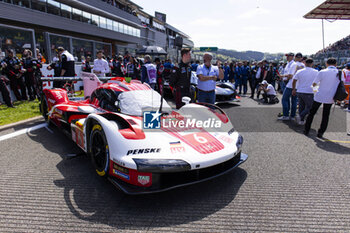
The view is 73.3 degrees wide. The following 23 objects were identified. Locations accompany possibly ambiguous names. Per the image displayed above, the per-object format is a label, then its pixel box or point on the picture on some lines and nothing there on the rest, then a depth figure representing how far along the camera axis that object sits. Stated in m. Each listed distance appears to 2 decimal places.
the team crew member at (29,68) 7.78
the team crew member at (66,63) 6.74
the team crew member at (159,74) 9.46
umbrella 19.69
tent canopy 22.91
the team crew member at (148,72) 7.79
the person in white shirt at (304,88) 5.40
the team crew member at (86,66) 9.39
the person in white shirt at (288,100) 6.15
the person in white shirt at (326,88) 4.67
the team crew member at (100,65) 7.96
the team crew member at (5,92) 6.61
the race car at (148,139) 2.27
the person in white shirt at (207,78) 4.68
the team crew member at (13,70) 7.34
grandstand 18.73
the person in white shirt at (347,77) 8.62
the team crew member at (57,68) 7.20
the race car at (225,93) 8.19
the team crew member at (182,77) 4.52
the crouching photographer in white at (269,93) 9.00
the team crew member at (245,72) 11.14
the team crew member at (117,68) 10.81
